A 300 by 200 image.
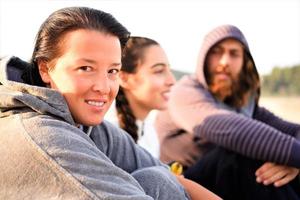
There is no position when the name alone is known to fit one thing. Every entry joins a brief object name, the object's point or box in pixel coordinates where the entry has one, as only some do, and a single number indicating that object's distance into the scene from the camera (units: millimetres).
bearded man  2598
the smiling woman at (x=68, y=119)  1482
